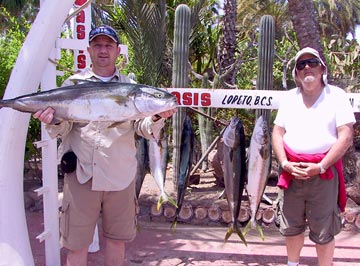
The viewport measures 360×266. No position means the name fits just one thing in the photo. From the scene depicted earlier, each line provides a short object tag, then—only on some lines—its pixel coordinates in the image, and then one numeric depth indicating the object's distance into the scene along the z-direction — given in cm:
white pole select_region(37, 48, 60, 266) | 390
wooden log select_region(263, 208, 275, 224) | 564
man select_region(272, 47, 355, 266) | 324
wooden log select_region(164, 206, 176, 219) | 579
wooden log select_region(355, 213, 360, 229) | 551
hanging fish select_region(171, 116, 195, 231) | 372
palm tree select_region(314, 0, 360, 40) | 2847
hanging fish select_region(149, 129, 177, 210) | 389
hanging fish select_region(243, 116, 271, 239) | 357
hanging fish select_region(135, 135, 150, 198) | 397
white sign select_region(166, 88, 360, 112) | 403
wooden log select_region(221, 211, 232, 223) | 567
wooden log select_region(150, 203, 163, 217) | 579
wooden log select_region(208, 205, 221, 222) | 570
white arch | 342
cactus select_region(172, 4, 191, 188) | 498
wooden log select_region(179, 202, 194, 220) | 574
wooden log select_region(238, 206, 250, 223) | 563
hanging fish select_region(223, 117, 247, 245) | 356
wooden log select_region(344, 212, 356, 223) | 552
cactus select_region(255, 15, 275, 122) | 459
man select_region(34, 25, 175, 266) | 300
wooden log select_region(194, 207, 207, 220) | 573
